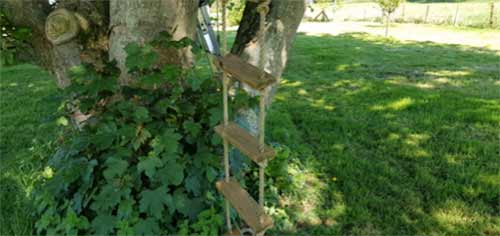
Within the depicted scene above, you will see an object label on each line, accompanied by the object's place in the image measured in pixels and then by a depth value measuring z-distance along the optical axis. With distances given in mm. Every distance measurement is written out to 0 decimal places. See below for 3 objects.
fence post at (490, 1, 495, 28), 14264
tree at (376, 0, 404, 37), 12312
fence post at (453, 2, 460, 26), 15675
